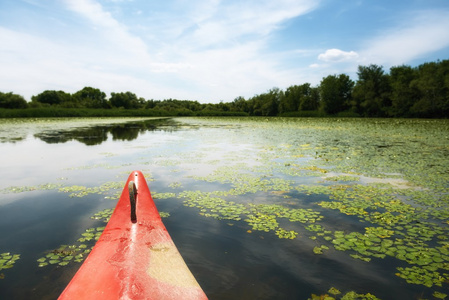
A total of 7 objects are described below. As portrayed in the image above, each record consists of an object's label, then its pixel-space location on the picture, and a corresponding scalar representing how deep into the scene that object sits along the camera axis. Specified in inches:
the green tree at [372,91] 2150.6
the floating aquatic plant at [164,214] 163.2
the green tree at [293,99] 3245.6
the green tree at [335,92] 2588.6
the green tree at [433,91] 1632.6
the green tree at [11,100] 2053.4
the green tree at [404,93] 1844.0
